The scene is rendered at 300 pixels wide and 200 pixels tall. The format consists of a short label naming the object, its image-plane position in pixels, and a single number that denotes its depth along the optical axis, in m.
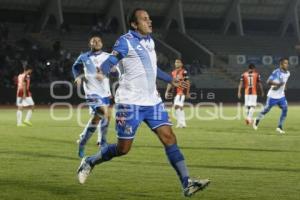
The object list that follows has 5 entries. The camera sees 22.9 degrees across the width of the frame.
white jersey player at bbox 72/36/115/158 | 14.74
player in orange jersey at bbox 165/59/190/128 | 25.10
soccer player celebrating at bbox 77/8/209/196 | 9.70
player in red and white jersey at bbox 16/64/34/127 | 27.55
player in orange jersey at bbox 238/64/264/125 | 28.98
